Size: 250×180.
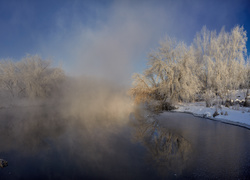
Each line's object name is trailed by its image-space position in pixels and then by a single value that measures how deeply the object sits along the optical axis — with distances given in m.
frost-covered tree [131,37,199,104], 17.31
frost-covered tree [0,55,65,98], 26.30
